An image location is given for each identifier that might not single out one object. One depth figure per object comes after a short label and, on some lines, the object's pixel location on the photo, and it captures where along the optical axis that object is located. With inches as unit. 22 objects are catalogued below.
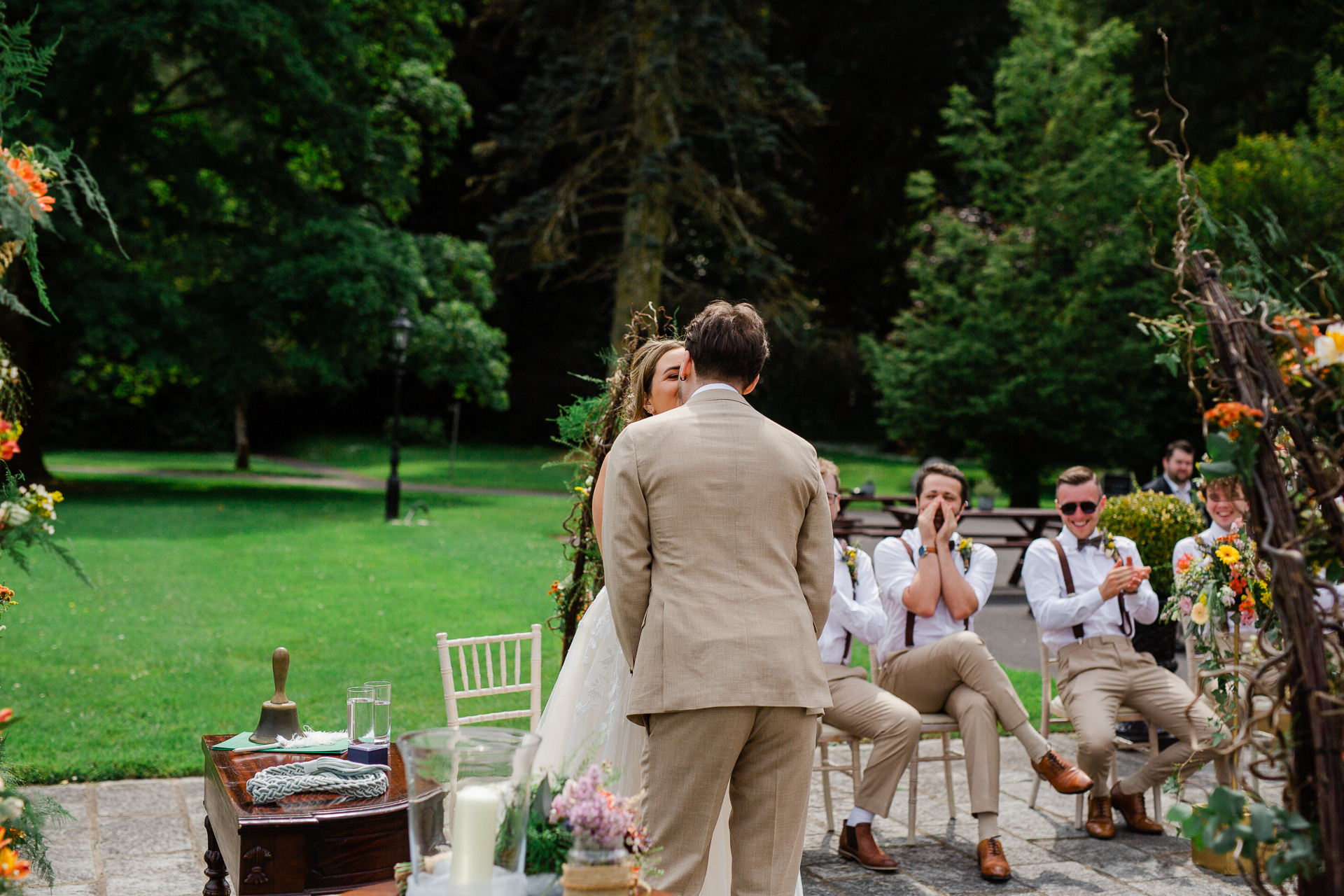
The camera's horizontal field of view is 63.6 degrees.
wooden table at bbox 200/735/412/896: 114.2
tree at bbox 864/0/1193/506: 867.4
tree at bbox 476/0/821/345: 623.8
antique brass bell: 144.8
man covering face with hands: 187.8
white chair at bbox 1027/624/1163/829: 209.2
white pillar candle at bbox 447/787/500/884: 72.9
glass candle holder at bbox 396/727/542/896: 73.2
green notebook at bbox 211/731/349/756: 139.3
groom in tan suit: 111.1
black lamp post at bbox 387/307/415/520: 702.5
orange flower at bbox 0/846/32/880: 71.4
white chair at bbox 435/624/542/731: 169.3
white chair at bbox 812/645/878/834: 195.6
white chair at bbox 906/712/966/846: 195.0
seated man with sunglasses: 199.9
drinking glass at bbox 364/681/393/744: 142.7
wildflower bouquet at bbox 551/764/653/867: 74.5
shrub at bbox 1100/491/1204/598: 310.3
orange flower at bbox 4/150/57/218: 84.3
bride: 143.9
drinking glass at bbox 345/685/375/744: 141.7
